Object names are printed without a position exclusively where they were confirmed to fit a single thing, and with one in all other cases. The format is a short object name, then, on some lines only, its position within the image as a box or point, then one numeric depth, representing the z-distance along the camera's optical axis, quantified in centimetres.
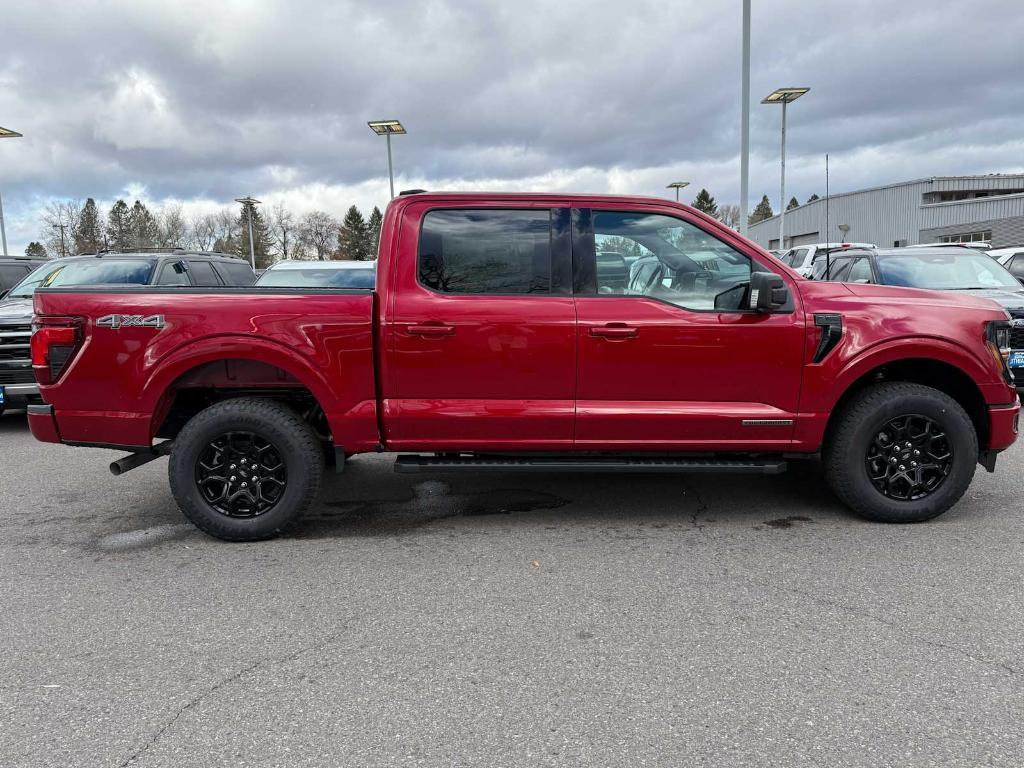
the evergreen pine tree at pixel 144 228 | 5834
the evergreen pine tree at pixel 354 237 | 8950
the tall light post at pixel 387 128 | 2484
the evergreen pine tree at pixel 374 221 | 9800
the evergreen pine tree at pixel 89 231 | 6269
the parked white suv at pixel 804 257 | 1332
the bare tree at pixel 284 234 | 7894
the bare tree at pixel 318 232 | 8075
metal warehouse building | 3981
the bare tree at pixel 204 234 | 7000
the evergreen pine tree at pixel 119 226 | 6175
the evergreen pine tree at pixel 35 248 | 8012
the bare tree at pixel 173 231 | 5922
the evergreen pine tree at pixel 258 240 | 7612
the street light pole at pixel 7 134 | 2540
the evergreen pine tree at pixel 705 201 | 9745
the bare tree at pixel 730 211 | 7875
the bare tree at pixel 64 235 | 5562
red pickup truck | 407
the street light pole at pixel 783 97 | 1631
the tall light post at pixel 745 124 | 1396
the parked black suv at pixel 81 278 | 740
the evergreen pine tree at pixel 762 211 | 10719
